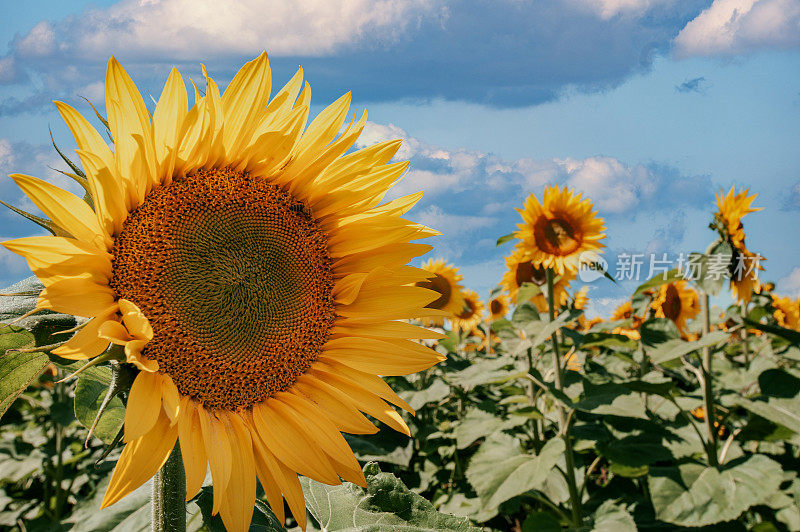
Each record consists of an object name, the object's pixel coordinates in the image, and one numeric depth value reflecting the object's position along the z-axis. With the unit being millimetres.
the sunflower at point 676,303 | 5887
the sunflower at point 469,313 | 7637
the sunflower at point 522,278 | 5180
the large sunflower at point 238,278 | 1154
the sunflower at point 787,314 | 8595
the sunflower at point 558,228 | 4398
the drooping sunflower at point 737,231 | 4090
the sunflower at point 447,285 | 6692
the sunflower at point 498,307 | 8102
